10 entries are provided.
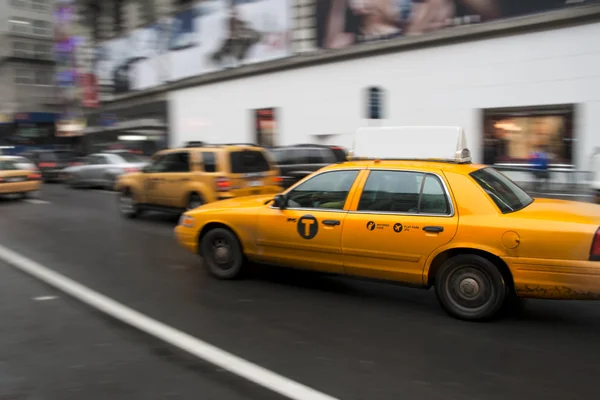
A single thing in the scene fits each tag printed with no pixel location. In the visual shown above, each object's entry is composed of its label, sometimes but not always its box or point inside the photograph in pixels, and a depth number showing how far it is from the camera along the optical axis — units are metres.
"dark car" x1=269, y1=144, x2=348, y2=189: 14.62
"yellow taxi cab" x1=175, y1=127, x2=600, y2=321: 4.49
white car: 17.67
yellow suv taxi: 9.95
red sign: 37.08
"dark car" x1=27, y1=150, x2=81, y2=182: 22.36
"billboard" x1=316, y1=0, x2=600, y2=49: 14.88
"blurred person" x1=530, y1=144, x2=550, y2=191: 13.12
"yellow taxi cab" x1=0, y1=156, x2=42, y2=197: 15.23
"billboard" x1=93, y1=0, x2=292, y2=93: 22.27
